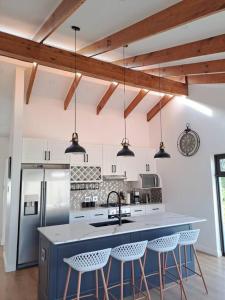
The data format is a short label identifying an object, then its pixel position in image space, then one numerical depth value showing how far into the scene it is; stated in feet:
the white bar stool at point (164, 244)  10.53
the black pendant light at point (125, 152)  12.88
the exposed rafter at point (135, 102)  19.49
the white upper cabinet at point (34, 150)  15.55
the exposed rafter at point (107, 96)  18.10
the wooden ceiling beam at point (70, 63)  11.73
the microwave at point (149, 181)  20.12
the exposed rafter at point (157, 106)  20.72
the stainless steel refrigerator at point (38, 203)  14.65
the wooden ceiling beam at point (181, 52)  10.80
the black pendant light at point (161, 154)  13.99
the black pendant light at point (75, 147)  11.22
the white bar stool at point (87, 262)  8.57
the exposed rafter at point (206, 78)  15.75
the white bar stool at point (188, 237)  11.35
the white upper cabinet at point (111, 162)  18.80
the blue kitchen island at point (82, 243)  9.39
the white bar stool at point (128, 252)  9.56
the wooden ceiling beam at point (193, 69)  13.41
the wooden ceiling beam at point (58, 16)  8.59
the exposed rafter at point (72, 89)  16.33
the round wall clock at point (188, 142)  17.97
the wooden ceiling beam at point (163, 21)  8.19
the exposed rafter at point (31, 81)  14.34
